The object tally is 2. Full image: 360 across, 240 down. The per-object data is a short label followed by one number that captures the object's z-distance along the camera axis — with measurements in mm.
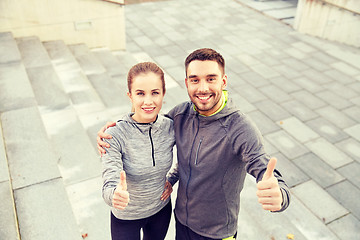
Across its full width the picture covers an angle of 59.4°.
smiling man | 2037
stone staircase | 3246
